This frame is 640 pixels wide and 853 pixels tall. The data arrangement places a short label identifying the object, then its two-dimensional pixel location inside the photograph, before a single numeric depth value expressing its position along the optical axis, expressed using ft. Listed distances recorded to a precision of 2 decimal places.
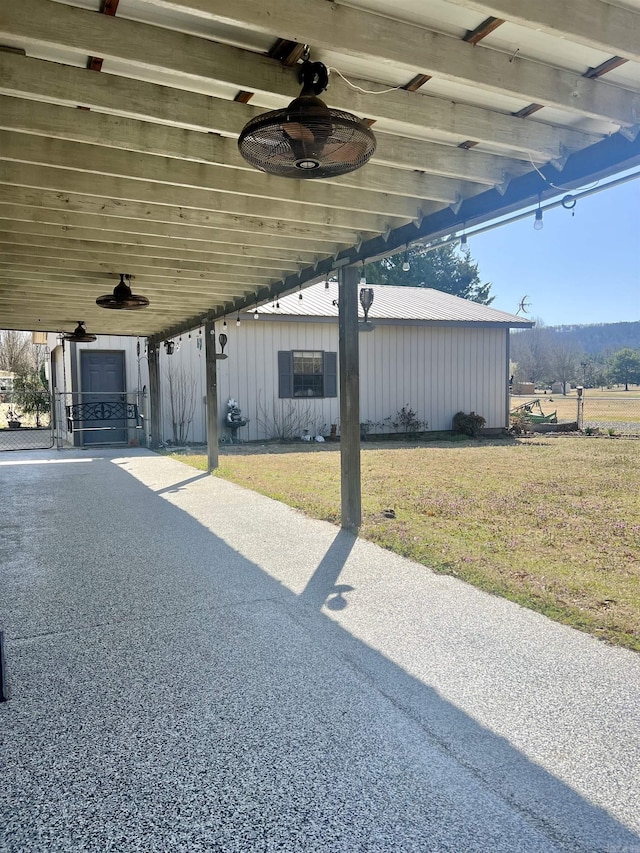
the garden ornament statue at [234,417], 41.09
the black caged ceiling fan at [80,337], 27.71
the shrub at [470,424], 47.24
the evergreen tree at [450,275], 98.53
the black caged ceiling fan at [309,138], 7.11
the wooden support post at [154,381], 39.42
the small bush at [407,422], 46.52
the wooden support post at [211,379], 30.04
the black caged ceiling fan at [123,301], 18.36
